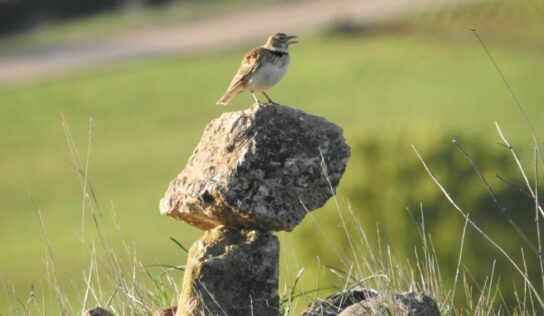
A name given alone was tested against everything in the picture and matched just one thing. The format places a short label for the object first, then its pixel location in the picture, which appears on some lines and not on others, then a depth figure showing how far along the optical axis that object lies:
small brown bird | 16.41
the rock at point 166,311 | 15.62
